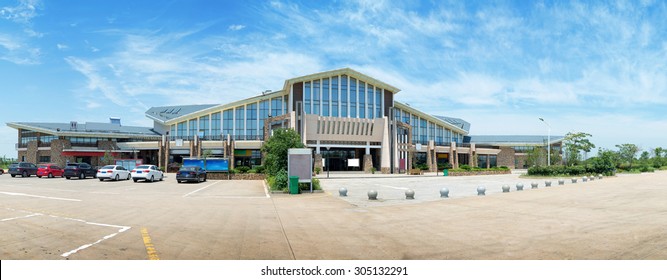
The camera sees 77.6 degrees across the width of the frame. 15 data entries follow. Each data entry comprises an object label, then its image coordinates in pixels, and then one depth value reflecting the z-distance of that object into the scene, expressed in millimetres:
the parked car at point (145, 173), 33688
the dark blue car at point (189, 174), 33250
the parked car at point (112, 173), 34875
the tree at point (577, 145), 73000
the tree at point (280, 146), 28281
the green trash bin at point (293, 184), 22438
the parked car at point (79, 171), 37375
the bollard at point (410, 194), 18734
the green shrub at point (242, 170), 43312
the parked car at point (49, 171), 39875
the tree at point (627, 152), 81438
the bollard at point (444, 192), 19734
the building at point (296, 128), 61812
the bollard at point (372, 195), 18781
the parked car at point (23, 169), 41125
